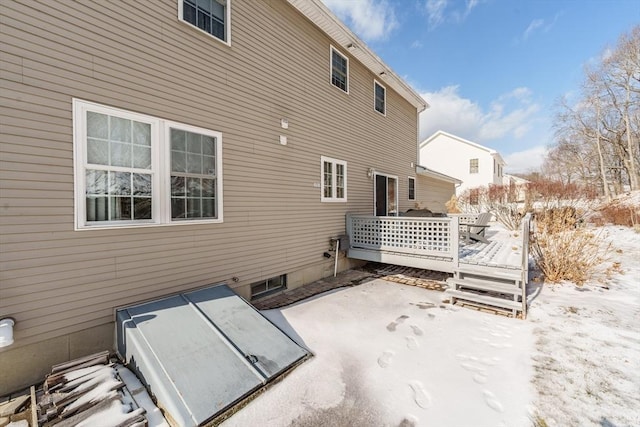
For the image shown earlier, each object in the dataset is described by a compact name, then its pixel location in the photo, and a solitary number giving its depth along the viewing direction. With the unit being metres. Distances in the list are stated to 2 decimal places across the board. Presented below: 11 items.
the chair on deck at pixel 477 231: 7.29
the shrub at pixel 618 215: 12.09
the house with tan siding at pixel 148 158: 2.74
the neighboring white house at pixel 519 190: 13.93
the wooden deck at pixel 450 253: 4.63
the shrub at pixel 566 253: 5.73
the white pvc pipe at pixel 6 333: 2.43
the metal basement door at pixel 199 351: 2.37
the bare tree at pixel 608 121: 19.17
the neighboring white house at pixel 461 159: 23.50
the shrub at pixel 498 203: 12.66
